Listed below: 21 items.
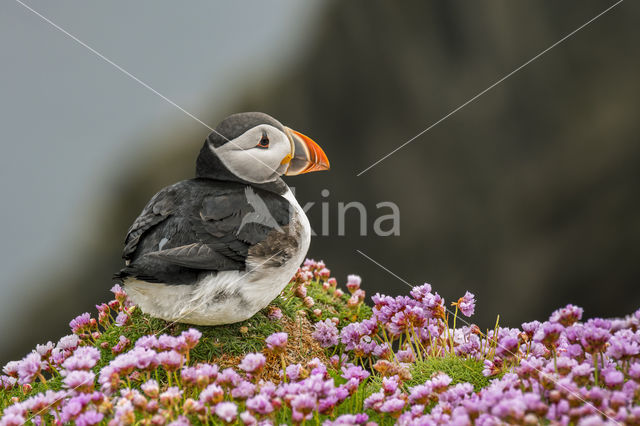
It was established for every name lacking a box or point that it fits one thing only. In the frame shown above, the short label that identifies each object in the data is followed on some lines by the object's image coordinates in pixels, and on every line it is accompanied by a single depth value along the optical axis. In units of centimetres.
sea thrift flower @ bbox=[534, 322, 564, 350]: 502
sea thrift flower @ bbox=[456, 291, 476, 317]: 710
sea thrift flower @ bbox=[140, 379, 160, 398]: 462
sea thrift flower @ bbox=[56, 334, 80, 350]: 744
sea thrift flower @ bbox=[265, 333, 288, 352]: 552
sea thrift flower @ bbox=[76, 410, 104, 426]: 439
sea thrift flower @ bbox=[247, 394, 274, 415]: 447
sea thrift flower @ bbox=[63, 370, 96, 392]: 473
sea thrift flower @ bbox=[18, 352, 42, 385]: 611
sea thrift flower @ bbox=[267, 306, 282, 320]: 786
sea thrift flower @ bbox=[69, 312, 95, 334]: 789
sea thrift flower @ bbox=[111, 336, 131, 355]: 704
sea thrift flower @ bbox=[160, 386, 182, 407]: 452
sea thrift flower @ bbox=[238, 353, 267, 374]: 498
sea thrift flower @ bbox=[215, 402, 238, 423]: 432
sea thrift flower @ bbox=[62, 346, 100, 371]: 490
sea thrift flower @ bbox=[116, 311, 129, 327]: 784
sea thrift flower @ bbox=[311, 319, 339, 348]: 759
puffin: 637
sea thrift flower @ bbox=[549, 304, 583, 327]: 521
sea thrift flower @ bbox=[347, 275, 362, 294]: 872
